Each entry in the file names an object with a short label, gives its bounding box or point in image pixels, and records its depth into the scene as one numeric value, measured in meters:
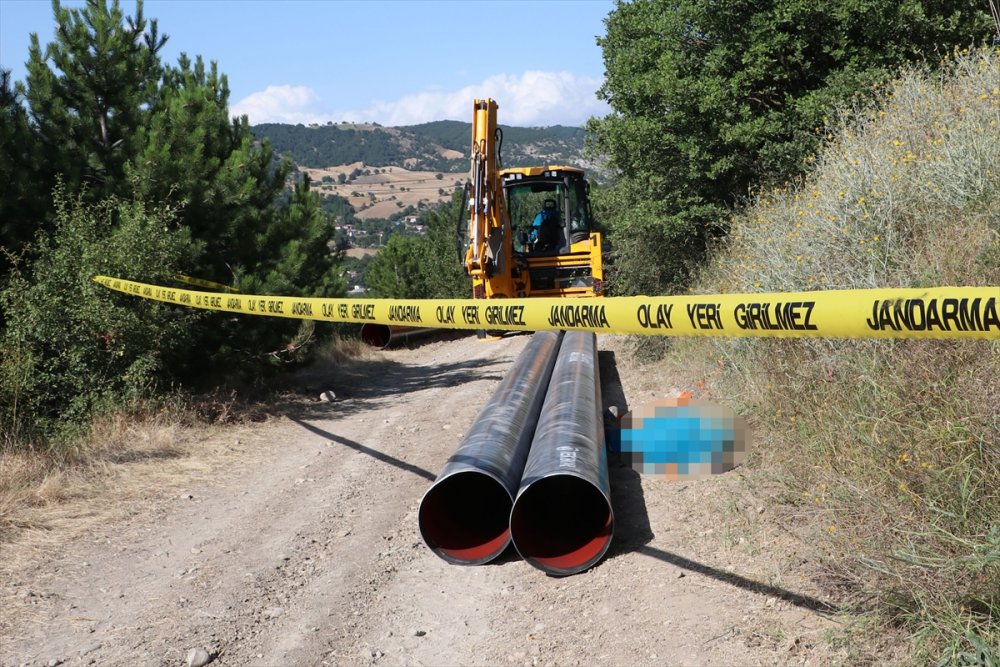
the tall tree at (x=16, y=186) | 9.23
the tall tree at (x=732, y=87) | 10.94
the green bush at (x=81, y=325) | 8.50
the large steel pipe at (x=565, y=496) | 5.16
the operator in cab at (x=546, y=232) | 16.17
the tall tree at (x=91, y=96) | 10.04
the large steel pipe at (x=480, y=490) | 5.43
